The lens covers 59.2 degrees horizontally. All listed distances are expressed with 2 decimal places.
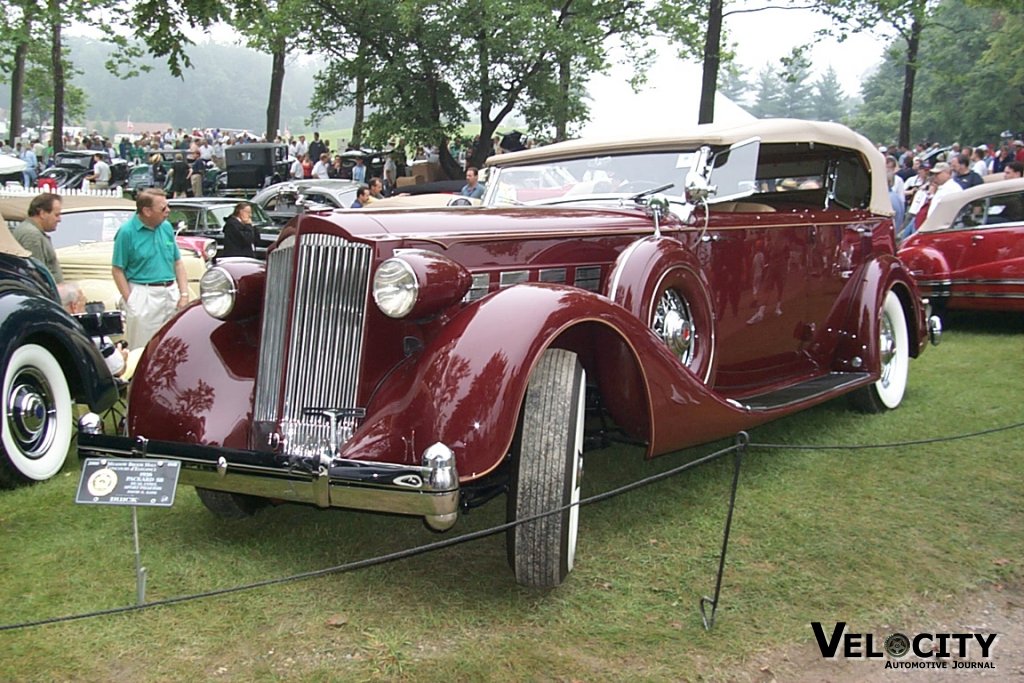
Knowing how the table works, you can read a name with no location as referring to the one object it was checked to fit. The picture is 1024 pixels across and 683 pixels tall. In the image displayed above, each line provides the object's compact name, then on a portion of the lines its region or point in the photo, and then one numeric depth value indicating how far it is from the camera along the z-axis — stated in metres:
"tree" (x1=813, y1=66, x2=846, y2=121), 92.44
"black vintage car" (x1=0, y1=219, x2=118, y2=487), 4.73
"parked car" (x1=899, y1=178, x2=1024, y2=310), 9.01
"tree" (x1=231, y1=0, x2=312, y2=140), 17.06
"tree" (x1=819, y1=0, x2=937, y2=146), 14.98
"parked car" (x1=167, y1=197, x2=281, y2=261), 12.29
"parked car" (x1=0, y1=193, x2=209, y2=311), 8.29
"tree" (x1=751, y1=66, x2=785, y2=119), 96.38
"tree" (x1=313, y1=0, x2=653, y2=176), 17.70
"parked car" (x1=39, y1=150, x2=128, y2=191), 25.11
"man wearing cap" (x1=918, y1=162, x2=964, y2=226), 10.17
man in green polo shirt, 6.55
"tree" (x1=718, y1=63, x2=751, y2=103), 107.81
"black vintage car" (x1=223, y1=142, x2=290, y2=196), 21.94
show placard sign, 3.19
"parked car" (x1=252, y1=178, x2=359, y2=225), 14.40
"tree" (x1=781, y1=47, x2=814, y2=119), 93.69
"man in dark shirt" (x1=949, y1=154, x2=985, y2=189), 12.46
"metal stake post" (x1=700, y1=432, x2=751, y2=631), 3.19
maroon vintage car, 3.18
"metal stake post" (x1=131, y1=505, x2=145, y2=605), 3.32
